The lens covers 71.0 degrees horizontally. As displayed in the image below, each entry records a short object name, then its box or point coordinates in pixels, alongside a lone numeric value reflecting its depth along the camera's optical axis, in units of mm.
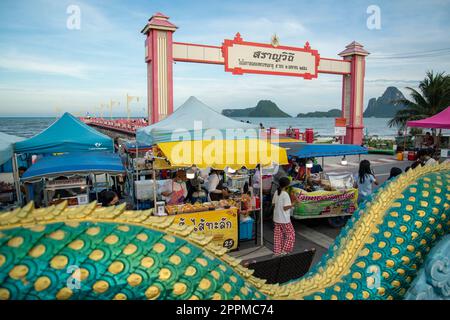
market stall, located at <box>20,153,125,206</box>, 6059
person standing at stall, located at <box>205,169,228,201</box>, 8016
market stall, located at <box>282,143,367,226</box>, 7430
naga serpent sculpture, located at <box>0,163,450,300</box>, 1165
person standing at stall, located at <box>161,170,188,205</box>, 7137
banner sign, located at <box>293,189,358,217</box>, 7395
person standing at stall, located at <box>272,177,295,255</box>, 5496
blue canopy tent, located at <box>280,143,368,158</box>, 8367
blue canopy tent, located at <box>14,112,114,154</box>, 6727
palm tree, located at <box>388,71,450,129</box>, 20844
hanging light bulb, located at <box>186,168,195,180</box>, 7246
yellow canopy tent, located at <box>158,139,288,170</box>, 5809
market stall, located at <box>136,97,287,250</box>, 5934
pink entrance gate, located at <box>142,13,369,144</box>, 13828
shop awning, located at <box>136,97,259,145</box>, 6613
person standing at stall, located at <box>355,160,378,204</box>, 7668
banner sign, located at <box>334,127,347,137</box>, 15844
